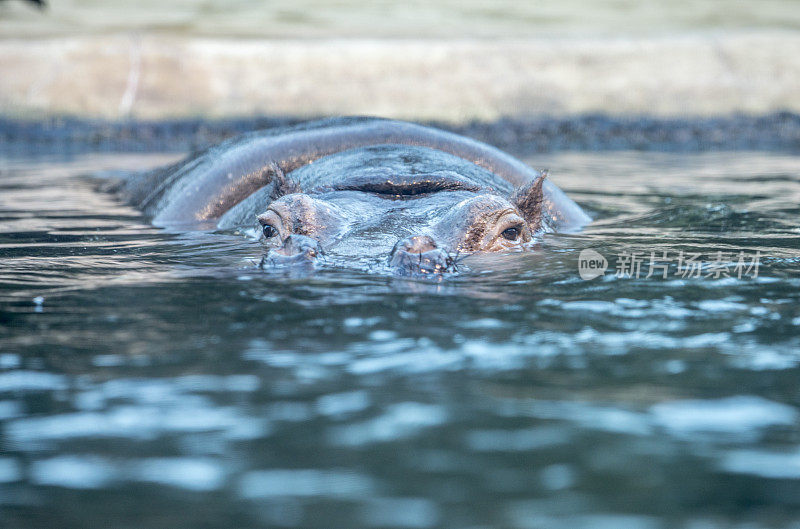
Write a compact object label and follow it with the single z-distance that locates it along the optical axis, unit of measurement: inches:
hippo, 372.5
